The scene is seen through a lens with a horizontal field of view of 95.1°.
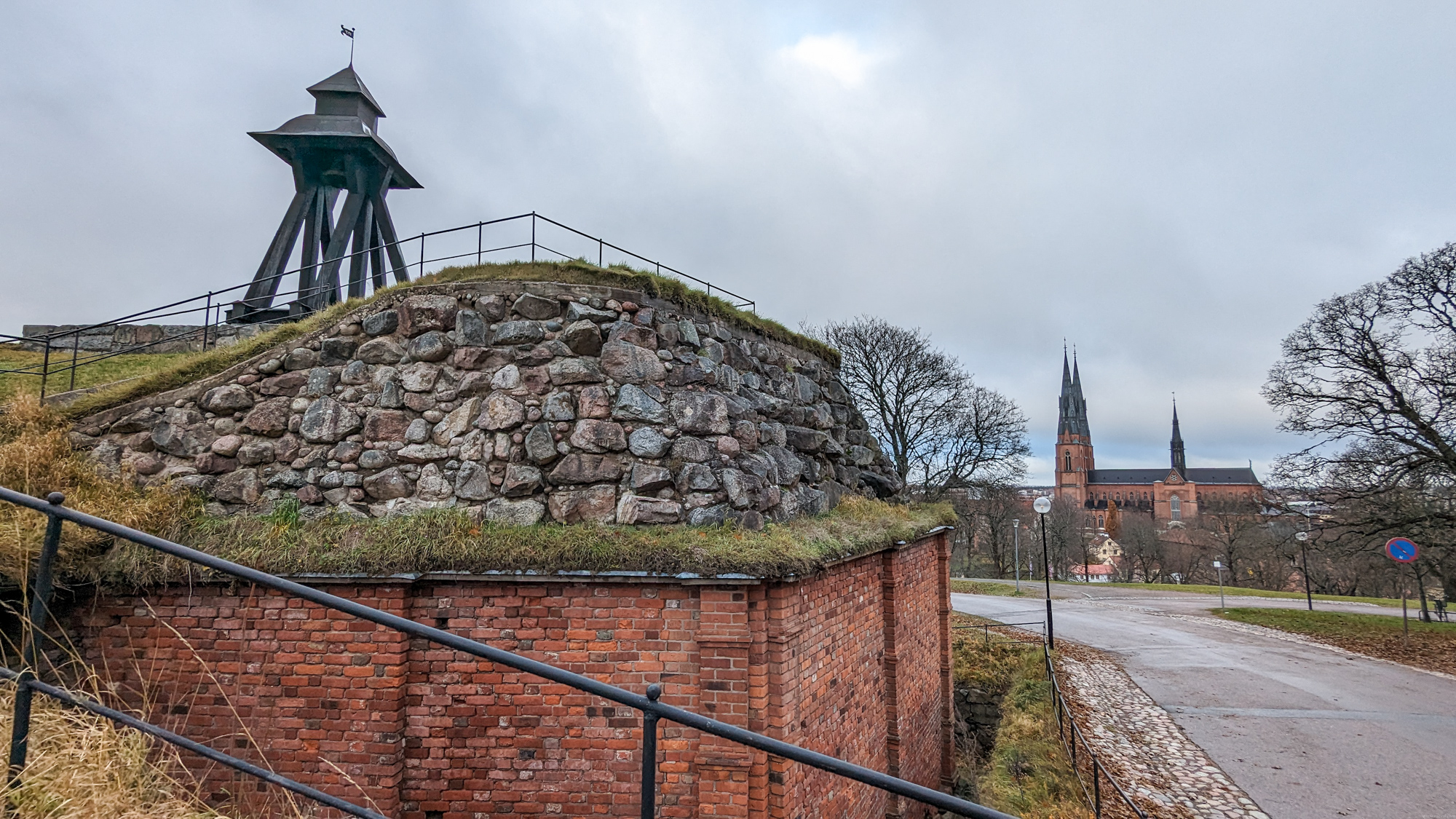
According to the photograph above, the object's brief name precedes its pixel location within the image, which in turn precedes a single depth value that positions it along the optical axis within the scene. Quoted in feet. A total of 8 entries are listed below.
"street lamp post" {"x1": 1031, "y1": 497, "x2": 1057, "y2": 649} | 57.00
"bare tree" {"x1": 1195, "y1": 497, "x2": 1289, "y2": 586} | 127.24
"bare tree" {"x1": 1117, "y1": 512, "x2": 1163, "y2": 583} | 160.35
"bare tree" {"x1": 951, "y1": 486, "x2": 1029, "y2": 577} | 89.40
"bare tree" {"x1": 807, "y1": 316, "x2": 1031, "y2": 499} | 82.17
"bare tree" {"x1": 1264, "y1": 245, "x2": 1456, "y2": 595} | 56.80
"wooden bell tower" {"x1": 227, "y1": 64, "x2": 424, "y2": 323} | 42.75
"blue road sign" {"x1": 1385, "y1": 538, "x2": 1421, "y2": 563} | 50.70
